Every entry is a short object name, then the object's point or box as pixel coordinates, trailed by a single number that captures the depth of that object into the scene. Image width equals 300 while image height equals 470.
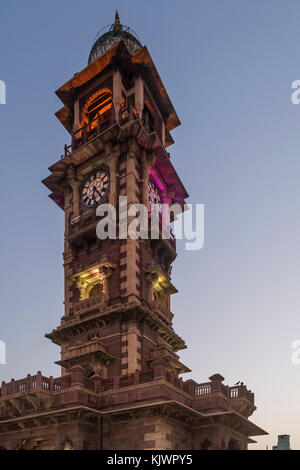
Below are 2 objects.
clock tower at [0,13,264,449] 28.91
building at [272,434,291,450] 47.97
